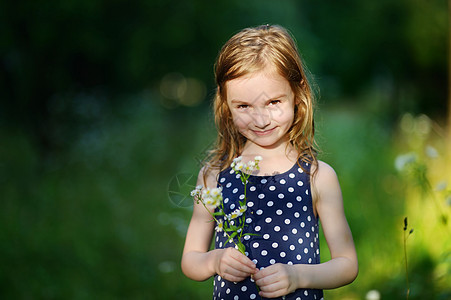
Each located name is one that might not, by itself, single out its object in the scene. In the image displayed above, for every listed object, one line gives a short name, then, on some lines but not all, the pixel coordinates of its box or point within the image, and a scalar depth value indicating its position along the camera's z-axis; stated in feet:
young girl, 5.81
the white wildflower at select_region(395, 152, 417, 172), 6.89
